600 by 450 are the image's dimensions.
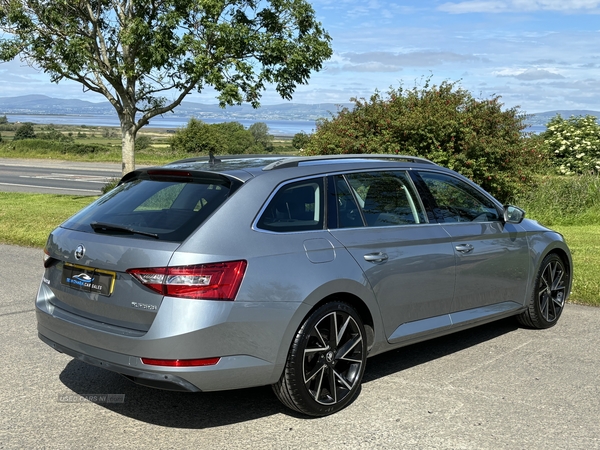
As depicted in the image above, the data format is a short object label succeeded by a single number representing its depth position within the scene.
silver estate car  4.06
